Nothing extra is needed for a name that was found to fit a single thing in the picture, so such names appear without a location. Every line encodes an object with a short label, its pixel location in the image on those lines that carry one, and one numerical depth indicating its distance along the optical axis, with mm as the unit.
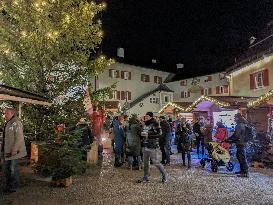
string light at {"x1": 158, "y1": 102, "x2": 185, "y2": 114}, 16409
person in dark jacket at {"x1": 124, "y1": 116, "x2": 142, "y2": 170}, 7816
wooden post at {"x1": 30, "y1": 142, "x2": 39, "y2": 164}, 7152
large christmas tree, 8036
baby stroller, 7475
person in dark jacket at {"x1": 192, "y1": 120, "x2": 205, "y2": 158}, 10777
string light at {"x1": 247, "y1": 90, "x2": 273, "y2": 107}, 9355
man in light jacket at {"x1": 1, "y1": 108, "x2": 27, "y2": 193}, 5339
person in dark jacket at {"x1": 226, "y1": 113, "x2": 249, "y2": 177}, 6932
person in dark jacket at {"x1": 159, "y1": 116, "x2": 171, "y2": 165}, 8498
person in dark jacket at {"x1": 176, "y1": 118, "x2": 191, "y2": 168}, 8108
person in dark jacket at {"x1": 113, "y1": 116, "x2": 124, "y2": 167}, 8360
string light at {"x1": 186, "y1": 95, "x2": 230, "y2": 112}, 11771
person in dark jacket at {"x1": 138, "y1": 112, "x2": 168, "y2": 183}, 6116
